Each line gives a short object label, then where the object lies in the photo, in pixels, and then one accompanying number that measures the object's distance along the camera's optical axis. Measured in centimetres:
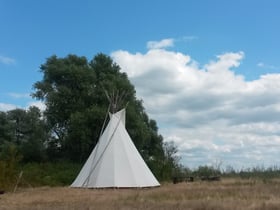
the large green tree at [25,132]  2039
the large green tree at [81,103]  1943
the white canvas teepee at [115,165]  1349
